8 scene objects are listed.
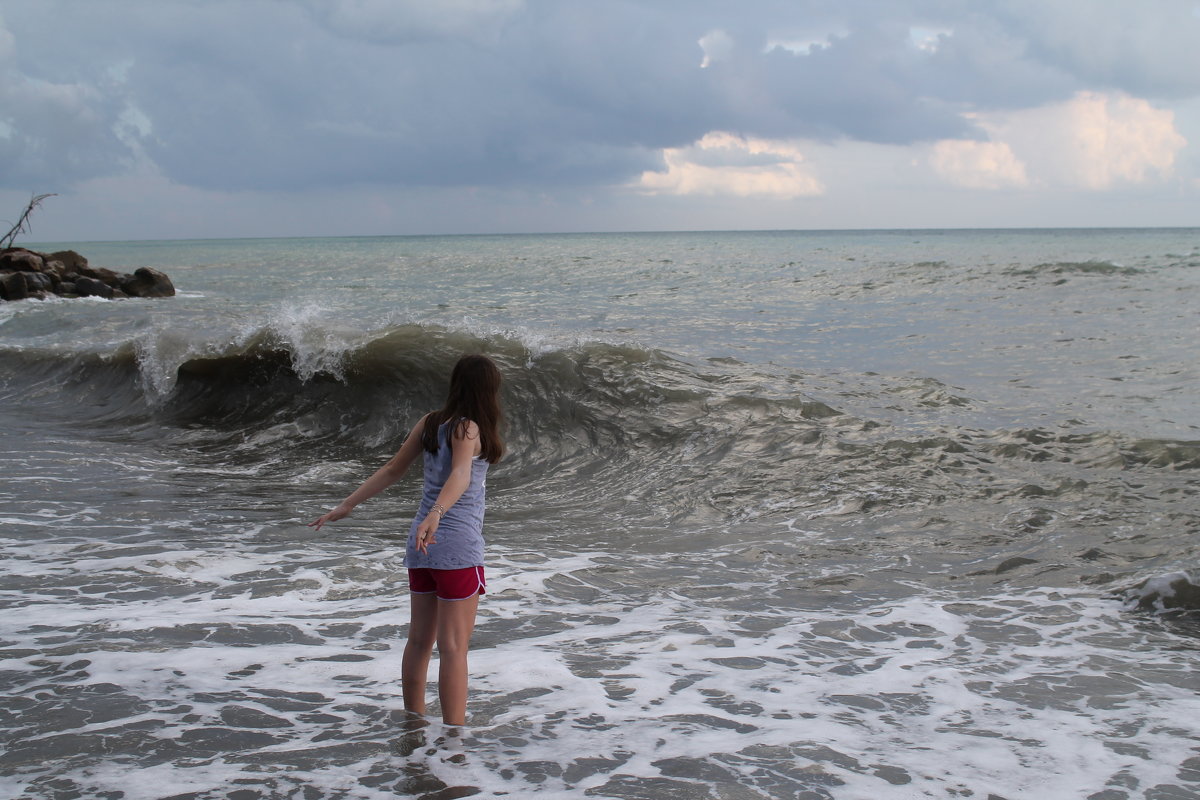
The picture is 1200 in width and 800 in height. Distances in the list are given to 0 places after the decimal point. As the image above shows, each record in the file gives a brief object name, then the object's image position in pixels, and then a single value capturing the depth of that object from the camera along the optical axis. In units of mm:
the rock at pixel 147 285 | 31578
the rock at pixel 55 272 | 30578
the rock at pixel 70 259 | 33094
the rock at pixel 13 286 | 27953
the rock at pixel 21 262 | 30562
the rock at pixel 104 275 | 31797
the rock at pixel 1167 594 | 5672
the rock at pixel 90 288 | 30047
